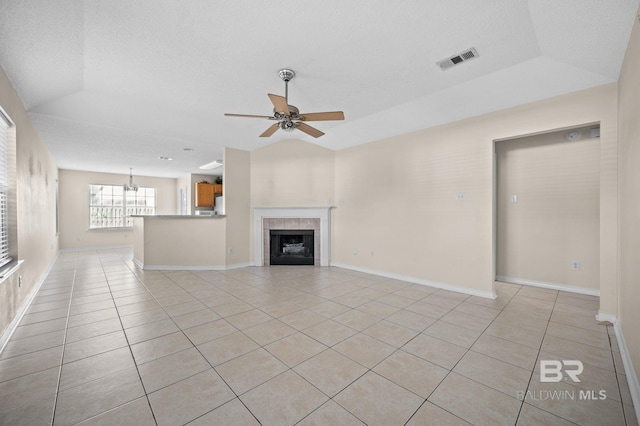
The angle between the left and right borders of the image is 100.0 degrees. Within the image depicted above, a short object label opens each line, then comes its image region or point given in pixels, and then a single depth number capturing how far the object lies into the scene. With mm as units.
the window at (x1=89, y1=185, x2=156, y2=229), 8625
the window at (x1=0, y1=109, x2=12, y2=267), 2625
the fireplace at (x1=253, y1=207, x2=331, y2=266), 5695
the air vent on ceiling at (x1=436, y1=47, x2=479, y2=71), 2480
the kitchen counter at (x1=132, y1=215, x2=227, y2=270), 5371
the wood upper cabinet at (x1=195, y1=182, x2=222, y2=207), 8203
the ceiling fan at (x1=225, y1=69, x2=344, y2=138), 2664
